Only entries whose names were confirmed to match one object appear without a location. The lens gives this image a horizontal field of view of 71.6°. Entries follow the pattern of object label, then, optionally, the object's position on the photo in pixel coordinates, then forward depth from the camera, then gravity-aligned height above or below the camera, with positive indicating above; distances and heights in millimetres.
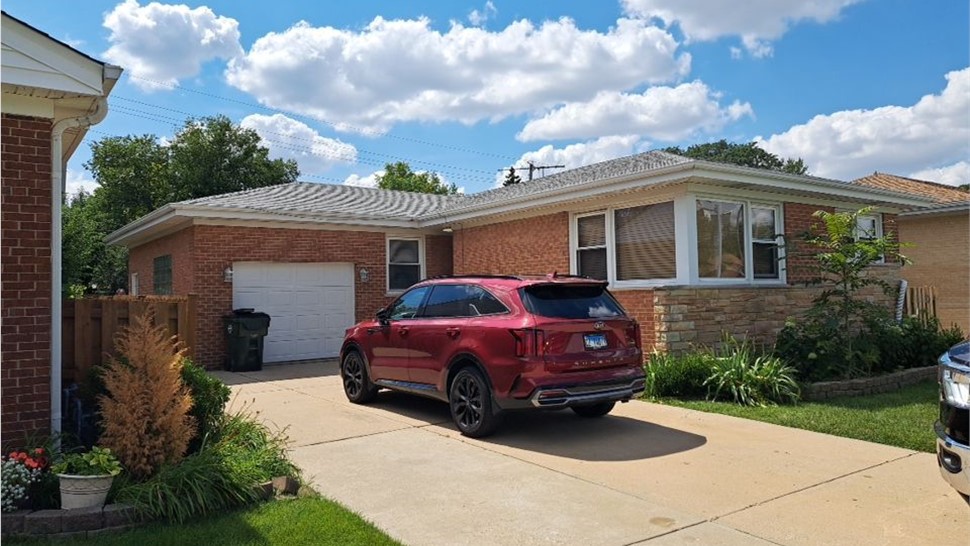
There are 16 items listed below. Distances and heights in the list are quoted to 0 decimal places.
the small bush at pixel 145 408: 4926 -830
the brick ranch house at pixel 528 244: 10961 +985
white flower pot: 4418 -1263
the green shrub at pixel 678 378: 9445 -1245
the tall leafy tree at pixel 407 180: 51750 +8869
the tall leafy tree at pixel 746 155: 55406 +11117
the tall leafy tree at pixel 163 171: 37156 +7096
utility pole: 50525 +9370
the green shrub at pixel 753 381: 8945 -1252
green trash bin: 13086 -837
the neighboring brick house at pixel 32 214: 5188 +679
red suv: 6707 -599
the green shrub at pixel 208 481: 4574 -1348
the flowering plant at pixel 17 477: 4355 -1176
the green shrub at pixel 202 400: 5852 -911
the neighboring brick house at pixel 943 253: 18562 +905
